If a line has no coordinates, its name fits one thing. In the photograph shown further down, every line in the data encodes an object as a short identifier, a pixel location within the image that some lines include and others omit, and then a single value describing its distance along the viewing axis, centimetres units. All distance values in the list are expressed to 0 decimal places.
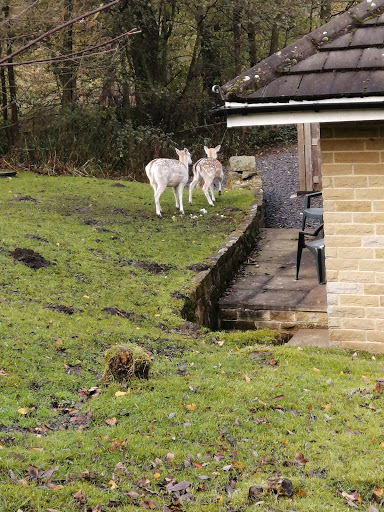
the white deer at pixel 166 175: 1442
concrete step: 870
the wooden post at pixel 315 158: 1759
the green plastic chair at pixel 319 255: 1004
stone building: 673
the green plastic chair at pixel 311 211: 1255
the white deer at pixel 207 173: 1600
